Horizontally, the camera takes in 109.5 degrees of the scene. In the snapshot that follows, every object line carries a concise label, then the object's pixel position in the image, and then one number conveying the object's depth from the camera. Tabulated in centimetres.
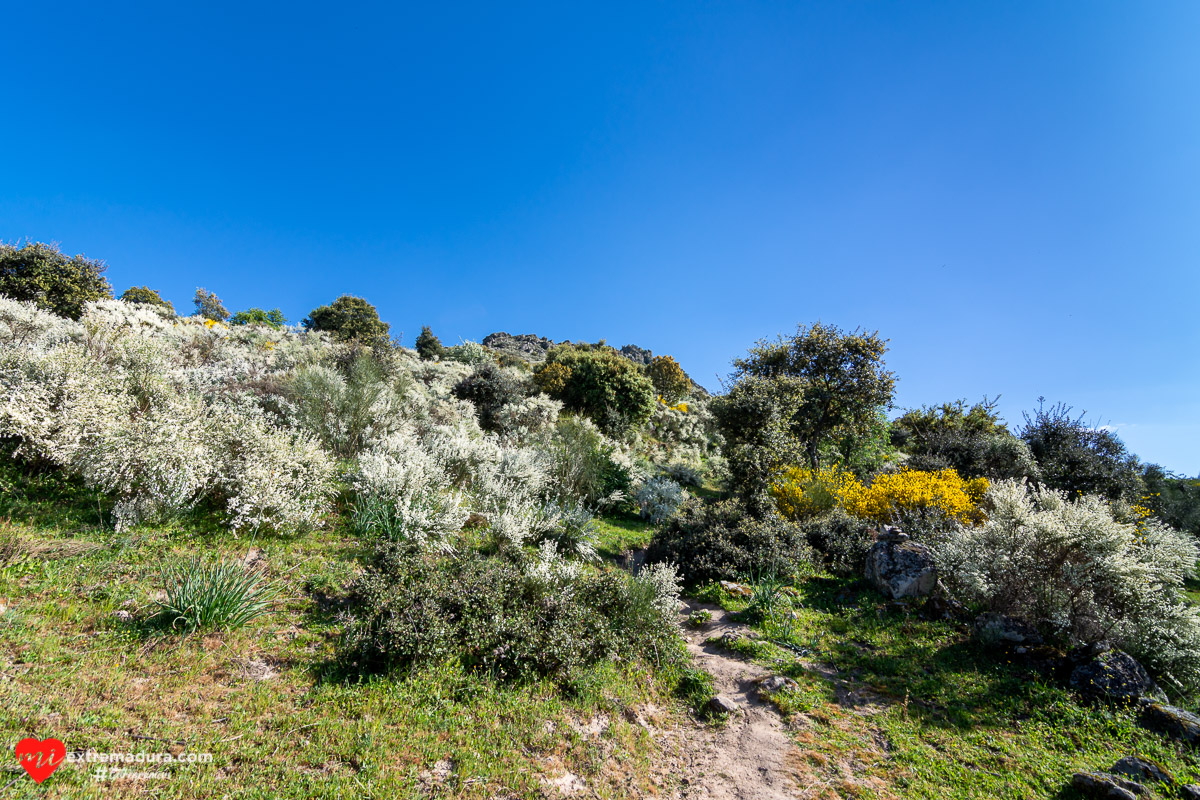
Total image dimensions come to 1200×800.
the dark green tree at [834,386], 1800
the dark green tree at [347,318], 3306
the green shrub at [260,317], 3528
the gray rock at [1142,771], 350
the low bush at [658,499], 1246
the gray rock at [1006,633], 556
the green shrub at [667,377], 4162
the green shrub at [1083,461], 1561
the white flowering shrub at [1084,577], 526
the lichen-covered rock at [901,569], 711
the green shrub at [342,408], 1047
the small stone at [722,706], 474
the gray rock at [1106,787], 330
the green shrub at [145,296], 3361
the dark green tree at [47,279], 1487
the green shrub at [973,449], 1653
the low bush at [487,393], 1839
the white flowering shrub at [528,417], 1621
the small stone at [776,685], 504
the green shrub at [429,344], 3437
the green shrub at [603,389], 2239
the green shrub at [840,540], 853
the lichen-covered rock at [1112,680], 460
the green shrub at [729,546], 826
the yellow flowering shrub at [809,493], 1092
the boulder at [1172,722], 410
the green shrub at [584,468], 1155
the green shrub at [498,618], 425
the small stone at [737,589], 762
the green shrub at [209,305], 3762
